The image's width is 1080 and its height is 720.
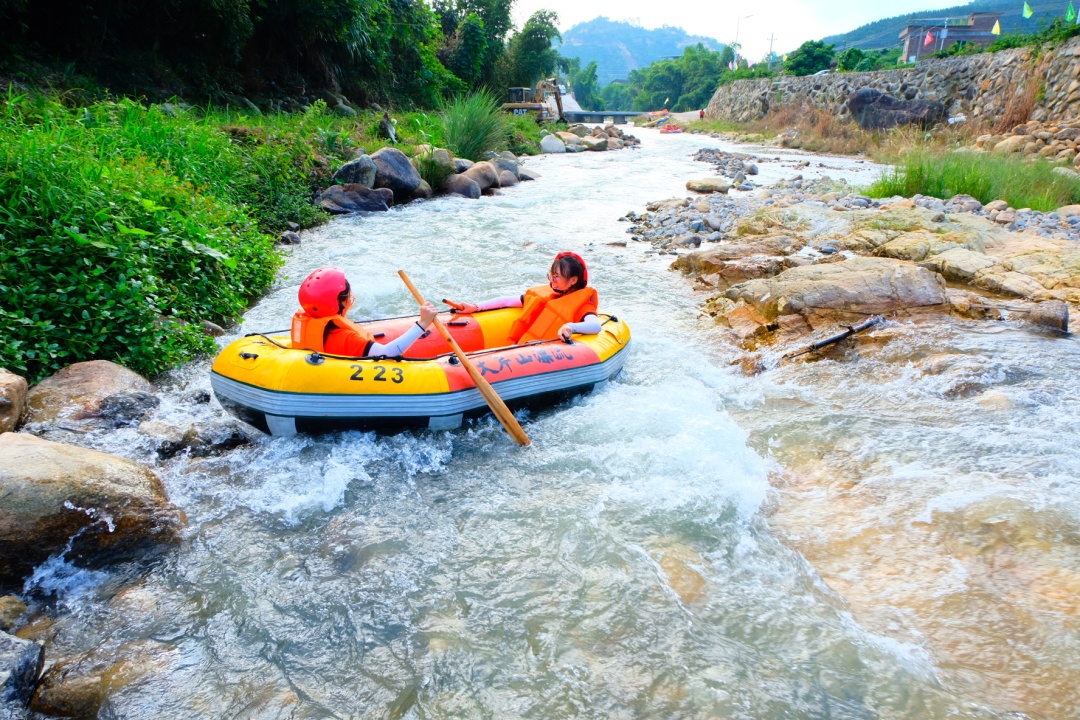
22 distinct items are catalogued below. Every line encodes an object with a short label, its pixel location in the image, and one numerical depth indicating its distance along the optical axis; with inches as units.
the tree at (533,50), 1144.2
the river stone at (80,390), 129.2
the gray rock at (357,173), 373.1
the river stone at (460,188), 434.0
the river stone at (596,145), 839.1
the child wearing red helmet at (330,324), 137.6
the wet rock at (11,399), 119.4
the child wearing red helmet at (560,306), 169.9
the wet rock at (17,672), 71.0
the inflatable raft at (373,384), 130.9
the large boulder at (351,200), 353.7
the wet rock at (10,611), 85.4
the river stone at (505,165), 506.9
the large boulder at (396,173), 392.5
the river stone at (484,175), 450.9
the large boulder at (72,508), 91.4
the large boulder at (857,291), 197.9
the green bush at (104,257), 144.2
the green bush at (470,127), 505.0
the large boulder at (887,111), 697.6
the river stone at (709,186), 470.0
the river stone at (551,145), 762.2
